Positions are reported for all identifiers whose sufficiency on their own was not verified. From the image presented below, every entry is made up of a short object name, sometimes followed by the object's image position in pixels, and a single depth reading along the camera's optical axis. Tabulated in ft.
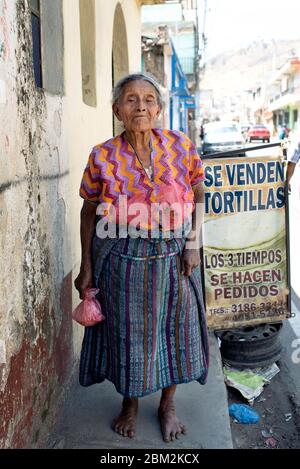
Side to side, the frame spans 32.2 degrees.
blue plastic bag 10.53
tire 12.01
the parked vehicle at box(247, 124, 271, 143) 130.00
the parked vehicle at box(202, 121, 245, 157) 79.00
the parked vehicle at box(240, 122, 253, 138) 152.03
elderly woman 7.34
